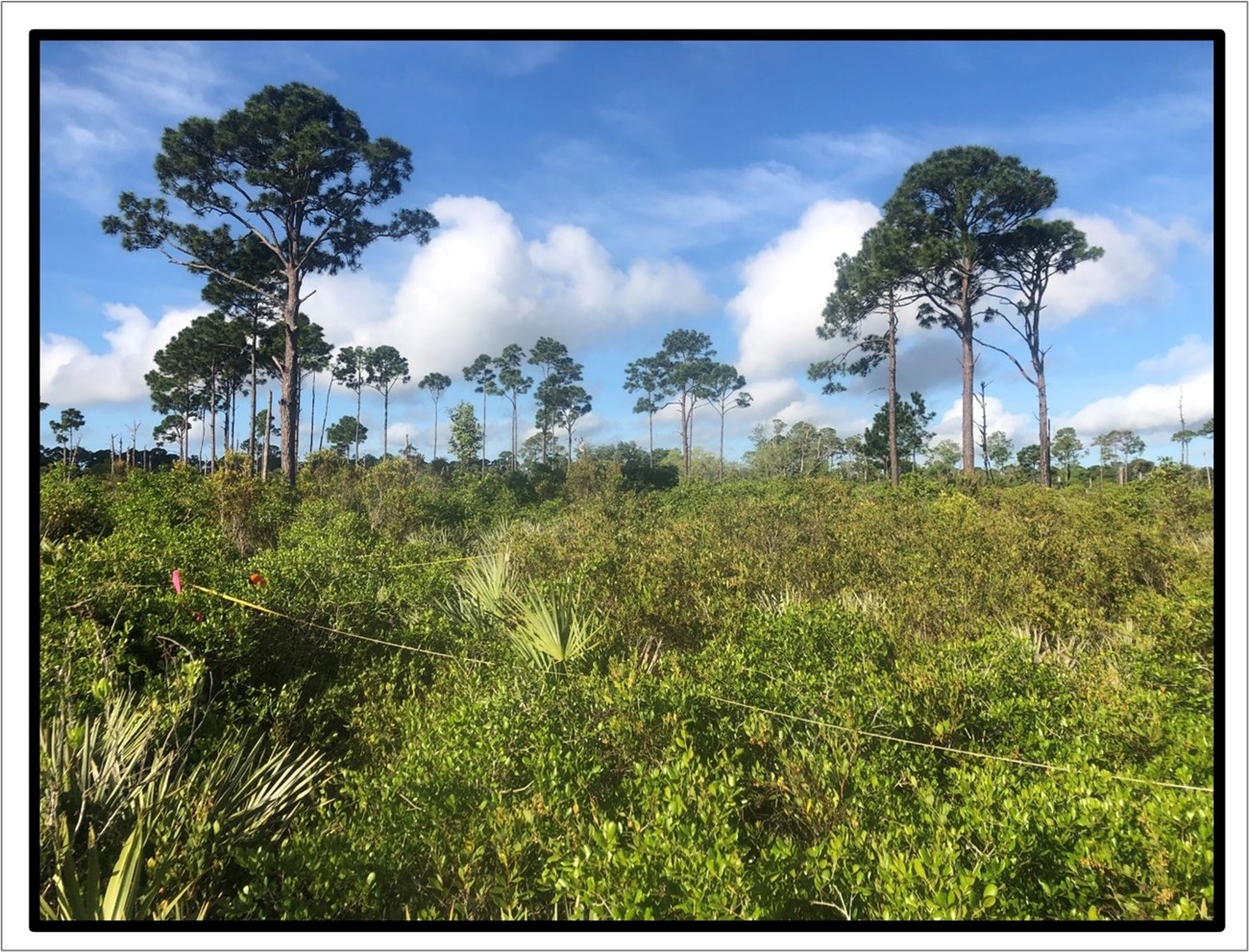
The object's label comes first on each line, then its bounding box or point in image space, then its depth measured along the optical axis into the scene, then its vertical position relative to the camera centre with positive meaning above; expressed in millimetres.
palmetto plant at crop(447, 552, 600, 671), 4363 -1075
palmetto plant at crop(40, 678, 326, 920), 1820 -1196
